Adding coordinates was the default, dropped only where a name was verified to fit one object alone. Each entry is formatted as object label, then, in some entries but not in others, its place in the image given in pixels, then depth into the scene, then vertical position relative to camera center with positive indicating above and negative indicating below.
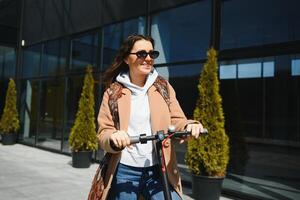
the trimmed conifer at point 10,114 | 13.19 +0.02
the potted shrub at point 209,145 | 5.80 -0.38
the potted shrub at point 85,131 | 8.98 -0.34
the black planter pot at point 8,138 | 13.31 -0.84
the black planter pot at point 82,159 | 8.94 -1.00
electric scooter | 2.06 -0.12
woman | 2.38 -0.03
